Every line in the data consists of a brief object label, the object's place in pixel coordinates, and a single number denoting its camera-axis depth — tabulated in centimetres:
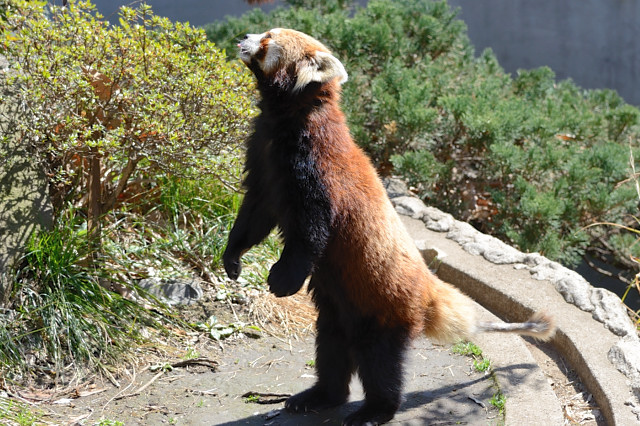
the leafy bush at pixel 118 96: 413
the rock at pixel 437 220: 623
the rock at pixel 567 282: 491
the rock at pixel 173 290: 482
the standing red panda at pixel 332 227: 337
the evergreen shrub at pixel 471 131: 659
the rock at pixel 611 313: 459
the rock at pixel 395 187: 696
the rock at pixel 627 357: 409
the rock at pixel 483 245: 560
